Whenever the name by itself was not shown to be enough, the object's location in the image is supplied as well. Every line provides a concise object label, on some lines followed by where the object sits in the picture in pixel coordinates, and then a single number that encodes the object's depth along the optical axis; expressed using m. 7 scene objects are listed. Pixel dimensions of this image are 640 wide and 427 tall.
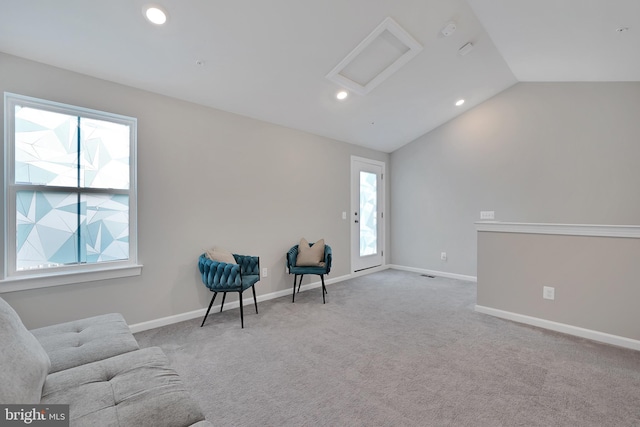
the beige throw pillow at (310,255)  3.77
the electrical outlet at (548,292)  2.90
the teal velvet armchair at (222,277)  2.77
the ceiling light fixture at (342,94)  3.52
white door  5.09
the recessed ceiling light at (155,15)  2.06
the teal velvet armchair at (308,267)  3.65
